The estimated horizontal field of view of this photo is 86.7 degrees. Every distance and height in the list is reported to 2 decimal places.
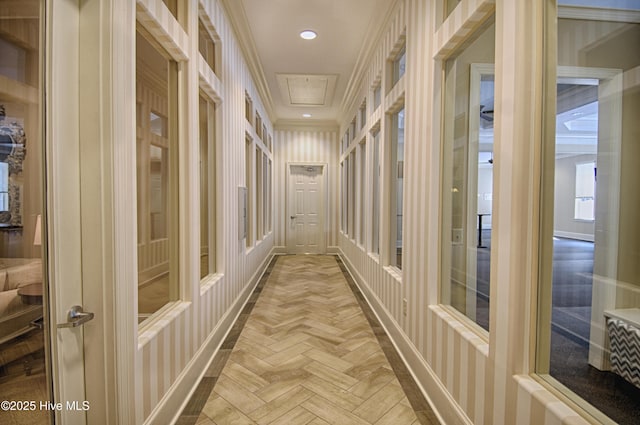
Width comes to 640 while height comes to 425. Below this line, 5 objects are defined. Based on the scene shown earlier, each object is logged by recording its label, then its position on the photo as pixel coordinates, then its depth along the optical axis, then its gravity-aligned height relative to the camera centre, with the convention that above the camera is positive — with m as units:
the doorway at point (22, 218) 1.10 -0.07
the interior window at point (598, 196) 1.43 +0.03
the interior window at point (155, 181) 1.99 +0.13
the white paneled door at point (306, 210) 8.91 -0.24
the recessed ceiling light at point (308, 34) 4.20 +2.09
